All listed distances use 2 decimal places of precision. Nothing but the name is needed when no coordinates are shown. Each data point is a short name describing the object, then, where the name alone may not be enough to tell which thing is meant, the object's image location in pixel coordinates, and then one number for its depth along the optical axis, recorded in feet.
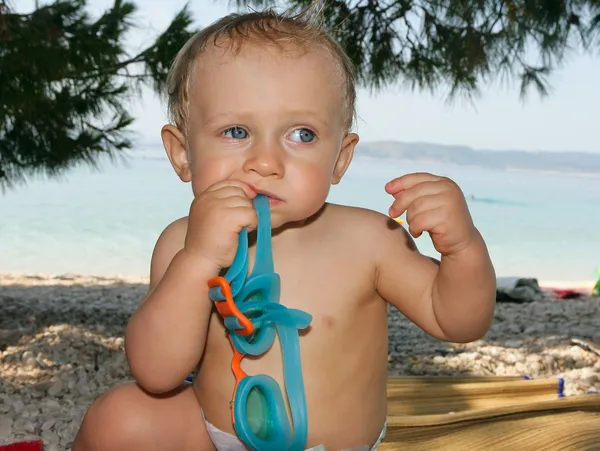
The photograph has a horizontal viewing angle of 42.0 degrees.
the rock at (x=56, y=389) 7.11
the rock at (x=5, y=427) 5.71
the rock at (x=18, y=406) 6.37
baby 3.74
